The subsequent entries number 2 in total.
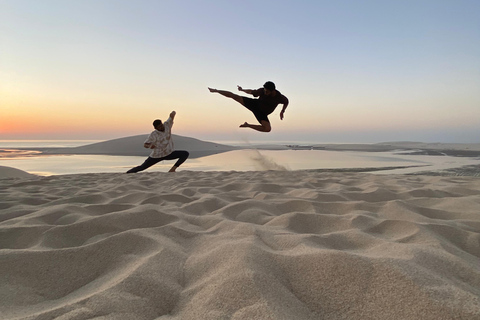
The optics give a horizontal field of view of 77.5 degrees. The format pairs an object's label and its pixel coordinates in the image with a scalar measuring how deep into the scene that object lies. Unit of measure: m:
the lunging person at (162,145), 6.74
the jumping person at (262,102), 5.24
